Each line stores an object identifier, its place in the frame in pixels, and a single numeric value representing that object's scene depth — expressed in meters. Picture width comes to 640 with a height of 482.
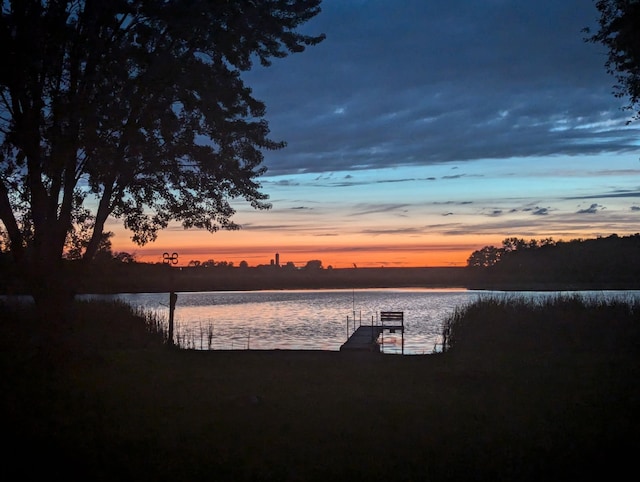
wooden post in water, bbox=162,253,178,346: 19.69
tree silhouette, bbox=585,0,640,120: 14.67
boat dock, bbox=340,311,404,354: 23.09
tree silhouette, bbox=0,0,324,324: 13.66
